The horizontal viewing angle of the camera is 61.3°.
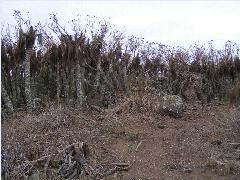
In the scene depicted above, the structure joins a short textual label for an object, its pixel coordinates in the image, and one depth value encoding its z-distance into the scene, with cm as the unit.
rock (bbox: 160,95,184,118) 674
